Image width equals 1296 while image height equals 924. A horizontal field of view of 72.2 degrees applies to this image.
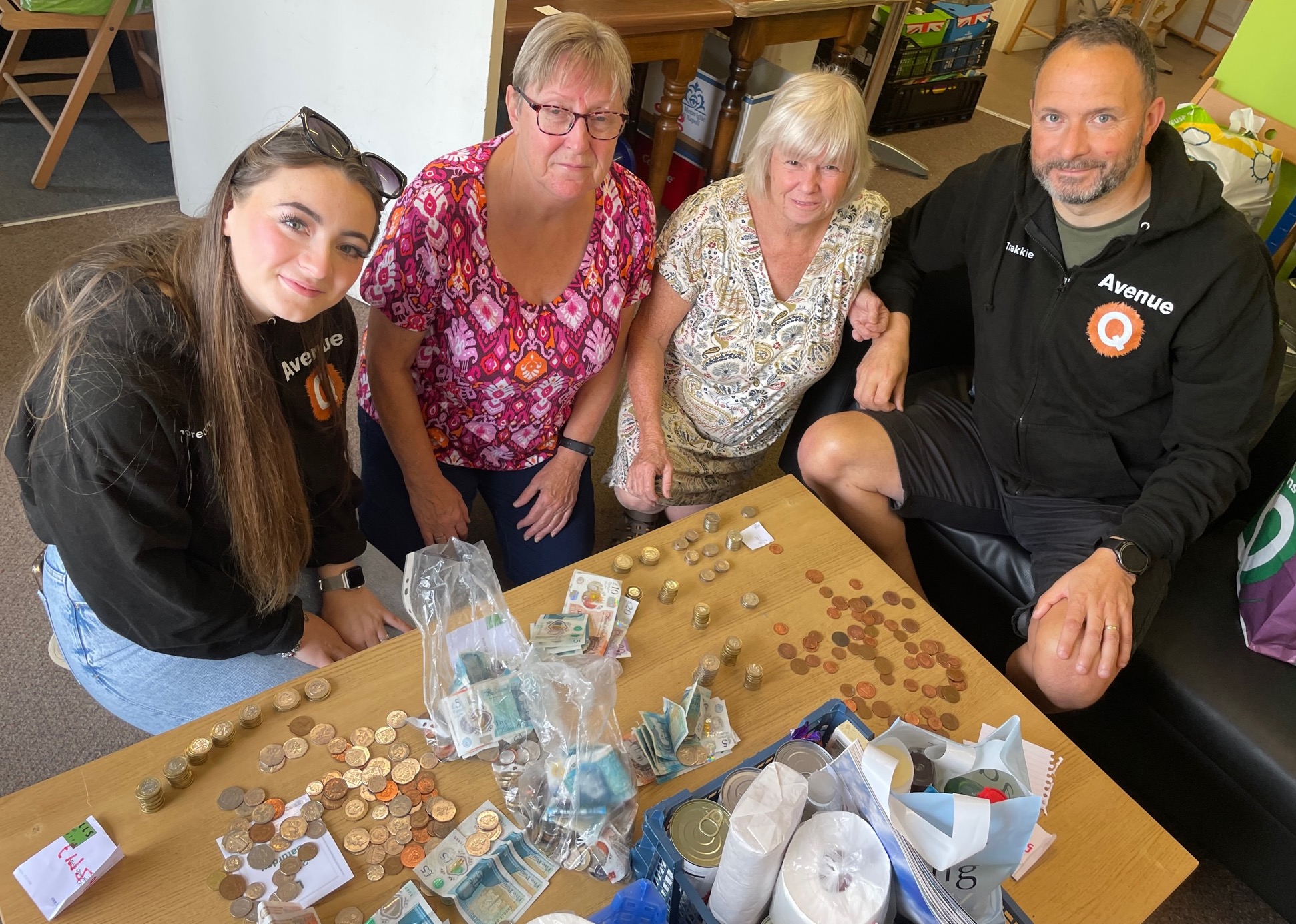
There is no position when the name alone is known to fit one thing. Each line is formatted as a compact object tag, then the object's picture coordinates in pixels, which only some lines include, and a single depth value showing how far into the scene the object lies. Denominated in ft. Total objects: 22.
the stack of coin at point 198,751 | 3.59
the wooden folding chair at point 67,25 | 9.12
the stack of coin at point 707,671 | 4.25
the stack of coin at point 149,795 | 3.42
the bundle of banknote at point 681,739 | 3.87
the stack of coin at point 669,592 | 4.65
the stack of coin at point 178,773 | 3.49
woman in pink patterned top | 4.84
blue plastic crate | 3.04
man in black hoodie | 5.58
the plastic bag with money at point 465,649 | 3.87
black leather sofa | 5.33
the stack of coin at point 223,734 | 3.68
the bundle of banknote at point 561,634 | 4.24
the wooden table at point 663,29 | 8.78
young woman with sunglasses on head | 3.58
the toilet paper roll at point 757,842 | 2.76
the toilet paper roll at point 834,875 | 2.71
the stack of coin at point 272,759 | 3.66
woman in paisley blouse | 5.67
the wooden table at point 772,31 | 10.37
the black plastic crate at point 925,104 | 14.89
